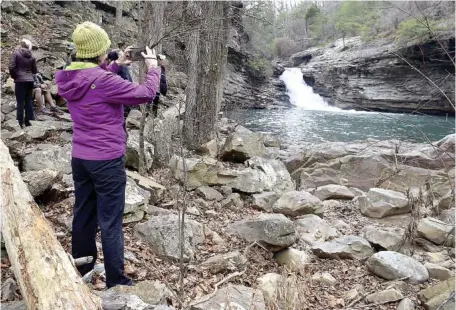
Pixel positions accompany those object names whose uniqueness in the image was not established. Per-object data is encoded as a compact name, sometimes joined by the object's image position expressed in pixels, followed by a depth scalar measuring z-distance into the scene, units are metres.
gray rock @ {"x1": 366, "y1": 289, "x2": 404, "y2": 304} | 3.66
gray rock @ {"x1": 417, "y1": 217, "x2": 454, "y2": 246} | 5.20
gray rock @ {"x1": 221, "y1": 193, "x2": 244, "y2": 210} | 5.79
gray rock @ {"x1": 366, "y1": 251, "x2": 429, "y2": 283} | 4.14
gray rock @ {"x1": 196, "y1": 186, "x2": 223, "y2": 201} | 5.93
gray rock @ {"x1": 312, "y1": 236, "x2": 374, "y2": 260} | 4.58
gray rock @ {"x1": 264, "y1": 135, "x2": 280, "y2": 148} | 12.25
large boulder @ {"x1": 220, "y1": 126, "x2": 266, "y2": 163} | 7.29
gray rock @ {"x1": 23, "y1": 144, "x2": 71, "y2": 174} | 4.82
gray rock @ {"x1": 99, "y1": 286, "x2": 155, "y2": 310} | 2.29
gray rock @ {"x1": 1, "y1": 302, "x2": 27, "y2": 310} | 2.26
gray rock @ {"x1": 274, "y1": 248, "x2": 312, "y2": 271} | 4.15
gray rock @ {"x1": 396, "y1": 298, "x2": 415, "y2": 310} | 3.49
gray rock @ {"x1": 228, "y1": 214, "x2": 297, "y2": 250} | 4.30
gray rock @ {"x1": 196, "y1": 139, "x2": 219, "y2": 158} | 7.43
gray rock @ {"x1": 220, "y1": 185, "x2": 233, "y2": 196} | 6.18
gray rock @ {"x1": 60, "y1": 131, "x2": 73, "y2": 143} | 6.92
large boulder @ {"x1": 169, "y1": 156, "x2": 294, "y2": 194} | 6.27
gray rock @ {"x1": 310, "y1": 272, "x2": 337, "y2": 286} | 4.00
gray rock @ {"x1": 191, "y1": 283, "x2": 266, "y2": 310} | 2.78
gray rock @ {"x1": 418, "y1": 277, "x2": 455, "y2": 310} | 3.36
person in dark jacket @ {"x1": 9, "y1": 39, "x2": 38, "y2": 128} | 7.03
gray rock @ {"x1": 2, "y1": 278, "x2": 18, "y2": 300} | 2.54
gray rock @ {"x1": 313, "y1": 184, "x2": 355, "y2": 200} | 7.32
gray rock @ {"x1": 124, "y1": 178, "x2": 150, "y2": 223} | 4.25
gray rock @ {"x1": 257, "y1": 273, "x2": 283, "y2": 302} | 3.14
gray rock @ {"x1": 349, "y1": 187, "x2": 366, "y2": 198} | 7.46
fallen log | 2.05
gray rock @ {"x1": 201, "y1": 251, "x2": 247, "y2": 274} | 3.72
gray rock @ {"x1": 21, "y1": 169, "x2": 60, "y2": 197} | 3.94
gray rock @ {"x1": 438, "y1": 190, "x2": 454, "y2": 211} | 6.41
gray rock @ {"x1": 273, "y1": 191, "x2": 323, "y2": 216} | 5.69
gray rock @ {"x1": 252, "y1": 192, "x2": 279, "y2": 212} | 5.98
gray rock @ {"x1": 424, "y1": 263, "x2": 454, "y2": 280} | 4.31
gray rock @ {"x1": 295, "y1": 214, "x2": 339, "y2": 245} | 5.00
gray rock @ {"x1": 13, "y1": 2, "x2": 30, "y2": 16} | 13.90
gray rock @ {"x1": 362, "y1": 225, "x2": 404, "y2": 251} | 4.91
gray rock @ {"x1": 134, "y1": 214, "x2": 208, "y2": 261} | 3.78
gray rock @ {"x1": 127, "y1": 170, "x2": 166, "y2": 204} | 5.04
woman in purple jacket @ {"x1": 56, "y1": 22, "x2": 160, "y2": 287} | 2.68
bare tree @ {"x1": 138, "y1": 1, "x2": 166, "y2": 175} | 5.95
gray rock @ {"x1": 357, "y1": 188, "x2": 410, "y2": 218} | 6.20
